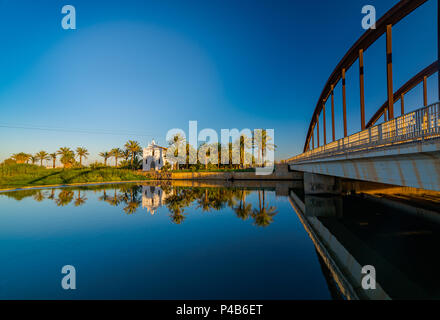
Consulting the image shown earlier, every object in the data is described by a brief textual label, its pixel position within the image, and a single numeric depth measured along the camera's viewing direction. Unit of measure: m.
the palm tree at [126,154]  70.21
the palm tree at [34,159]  87.14
